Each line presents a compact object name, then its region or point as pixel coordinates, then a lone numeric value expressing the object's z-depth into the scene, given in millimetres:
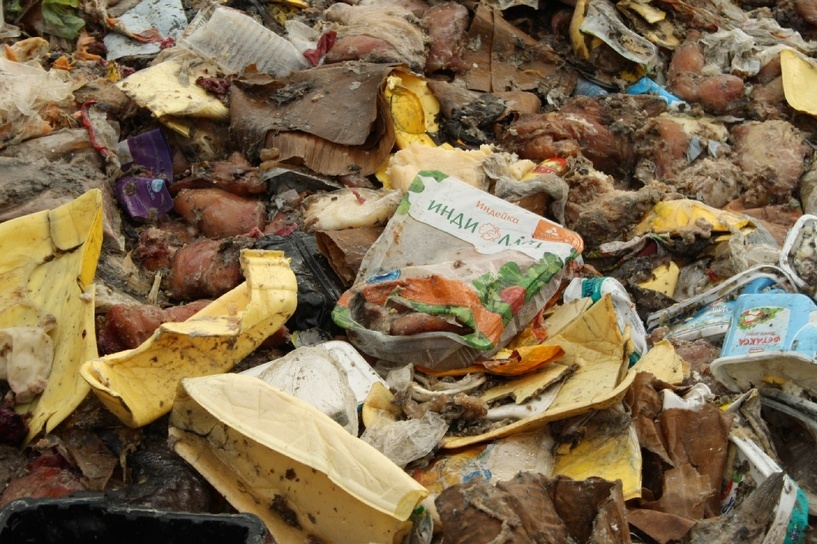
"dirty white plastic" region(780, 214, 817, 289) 2997
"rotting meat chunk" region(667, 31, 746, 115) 4410
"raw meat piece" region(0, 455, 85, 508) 2033
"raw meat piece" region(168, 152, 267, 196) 3363
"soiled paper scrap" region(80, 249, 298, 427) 2131
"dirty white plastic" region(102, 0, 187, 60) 4125
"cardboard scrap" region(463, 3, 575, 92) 4387
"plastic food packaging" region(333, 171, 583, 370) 2557
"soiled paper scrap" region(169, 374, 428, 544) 1887
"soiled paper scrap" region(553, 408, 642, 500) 2150
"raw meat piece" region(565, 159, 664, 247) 3418
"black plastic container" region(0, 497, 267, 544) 1688
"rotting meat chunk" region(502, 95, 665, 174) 3811
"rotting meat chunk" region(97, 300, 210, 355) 2467
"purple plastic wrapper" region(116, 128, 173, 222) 3291
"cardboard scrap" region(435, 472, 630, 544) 1787
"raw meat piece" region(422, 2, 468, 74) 4293
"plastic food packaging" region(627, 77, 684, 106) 4422
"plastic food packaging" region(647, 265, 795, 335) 2996
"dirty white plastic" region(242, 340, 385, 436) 2258
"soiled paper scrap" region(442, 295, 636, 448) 2213
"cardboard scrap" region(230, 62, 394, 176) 3508
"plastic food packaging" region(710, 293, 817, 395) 2471
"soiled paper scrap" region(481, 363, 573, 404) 2414
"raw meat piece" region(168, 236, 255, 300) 2891
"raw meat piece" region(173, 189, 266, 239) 3264
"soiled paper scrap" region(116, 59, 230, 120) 3473
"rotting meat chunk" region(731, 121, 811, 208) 3898
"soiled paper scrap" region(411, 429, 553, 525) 2170
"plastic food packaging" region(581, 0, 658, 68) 4504
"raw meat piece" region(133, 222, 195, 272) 3080
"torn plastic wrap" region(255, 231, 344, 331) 2773
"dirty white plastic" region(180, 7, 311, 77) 3941
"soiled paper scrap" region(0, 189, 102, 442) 2369
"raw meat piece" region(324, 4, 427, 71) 3984
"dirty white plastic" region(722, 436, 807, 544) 2041
